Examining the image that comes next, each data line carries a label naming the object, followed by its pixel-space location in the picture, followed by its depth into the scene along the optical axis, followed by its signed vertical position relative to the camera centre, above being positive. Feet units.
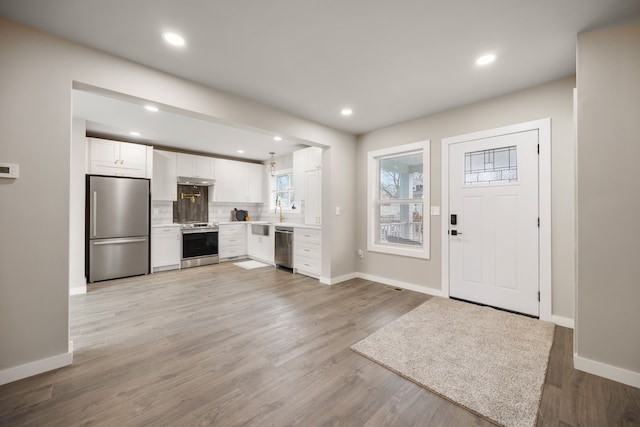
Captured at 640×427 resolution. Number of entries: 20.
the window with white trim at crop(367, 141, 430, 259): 12.44 +0.75
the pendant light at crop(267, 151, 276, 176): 21.88 +4.13
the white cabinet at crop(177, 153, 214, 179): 18.28 +3.53
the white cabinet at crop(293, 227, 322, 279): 14.97 -2.23
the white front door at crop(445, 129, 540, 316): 9.48 -0.26
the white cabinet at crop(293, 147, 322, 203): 16.08 +3.18
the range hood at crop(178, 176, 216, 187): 18.42 +2.46
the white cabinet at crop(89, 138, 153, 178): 14.51 +3.29
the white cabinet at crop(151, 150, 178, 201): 17.08 +2.55
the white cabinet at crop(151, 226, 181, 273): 16.55 -2.24
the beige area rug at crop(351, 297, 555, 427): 5.34 -3.82
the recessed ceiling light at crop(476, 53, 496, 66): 7.52 +4.63
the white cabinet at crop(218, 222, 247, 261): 19.80 -2.10
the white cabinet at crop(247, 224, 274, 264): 18.80 -2.34
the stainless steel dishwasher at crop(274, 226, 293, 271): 16.83 -2.25
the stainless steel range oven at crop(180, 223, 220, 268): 17.81 -2.19
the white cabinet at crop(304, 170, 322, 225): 15.71 +1.04
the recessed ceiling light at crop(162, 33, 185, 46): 6.63 +4.59
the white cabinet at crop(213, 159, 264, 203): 20.42 +2.71
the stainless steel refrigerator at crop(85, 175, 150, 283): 14.19 -0.77
